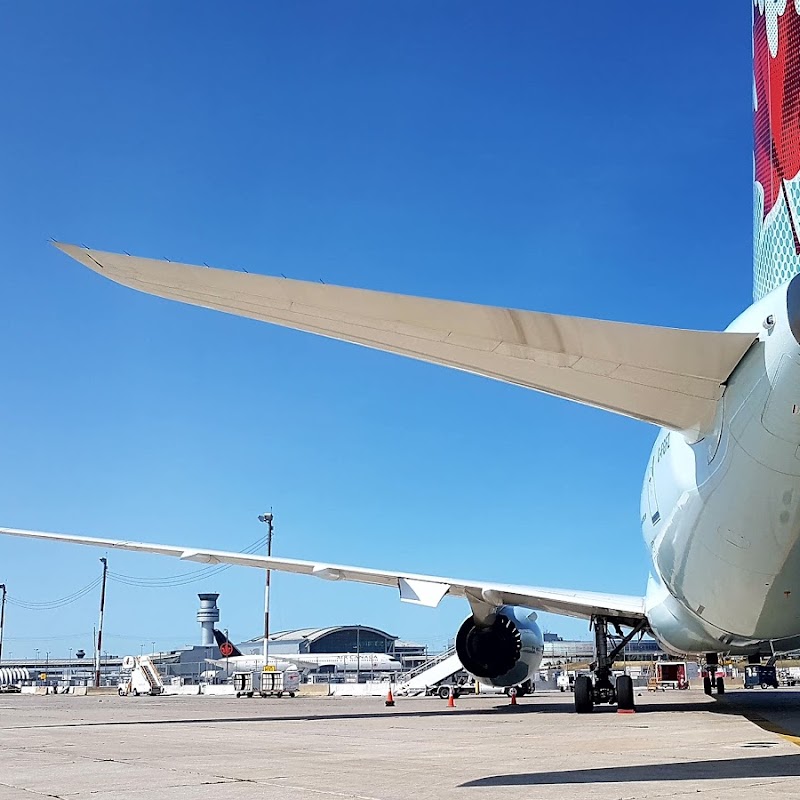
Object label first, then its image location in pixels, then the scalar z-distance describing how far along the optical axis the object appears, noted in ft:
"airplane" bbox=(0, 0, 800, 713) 18.62
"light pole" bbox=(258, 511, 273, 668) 183.60
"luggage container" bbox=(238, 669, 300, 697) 134.62
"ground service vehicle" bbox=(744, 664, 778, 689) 129.65
